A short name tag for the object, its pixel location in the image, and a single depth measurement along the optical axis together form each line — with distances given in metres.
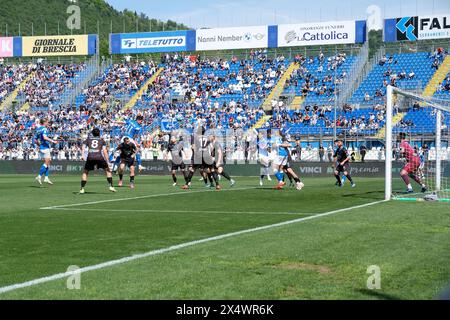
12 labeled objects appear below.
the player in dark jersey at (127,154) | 25.81
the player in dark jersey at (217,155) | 24.61
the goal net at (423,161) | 19.36
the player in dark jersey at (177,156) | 27.70
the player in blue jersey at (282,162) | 23.77
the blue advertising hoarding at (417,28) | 55.28
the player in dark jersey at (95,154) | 20.97
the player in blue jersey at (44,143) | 25.92
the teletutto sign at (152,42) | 66.62
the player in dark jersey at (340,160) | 27.19
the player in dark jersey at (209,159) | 24.97
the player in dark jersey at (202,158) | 24.98
